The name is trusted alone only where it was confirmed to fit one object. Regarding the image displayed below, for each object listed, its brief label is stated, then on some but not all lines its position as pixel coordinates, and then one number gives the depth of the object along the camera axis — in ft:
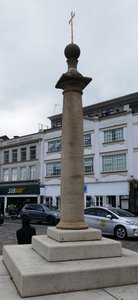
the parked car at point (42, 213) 61.55
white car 38.38
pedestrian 18.77
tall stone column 16.35
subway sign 100.20
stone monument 12.13
